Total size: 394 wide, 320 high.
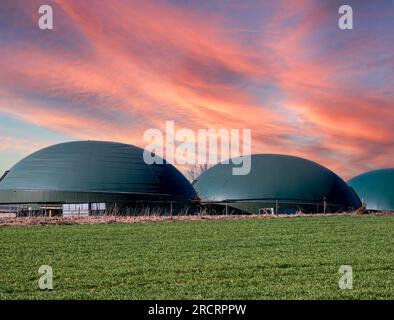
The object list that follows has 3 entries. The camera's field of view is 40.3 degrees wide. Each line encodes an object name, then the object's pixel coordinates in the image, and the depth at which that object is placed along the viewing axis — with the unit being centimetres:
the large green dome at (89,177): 4600
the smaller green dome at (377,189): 6631
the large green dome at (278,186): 5162
